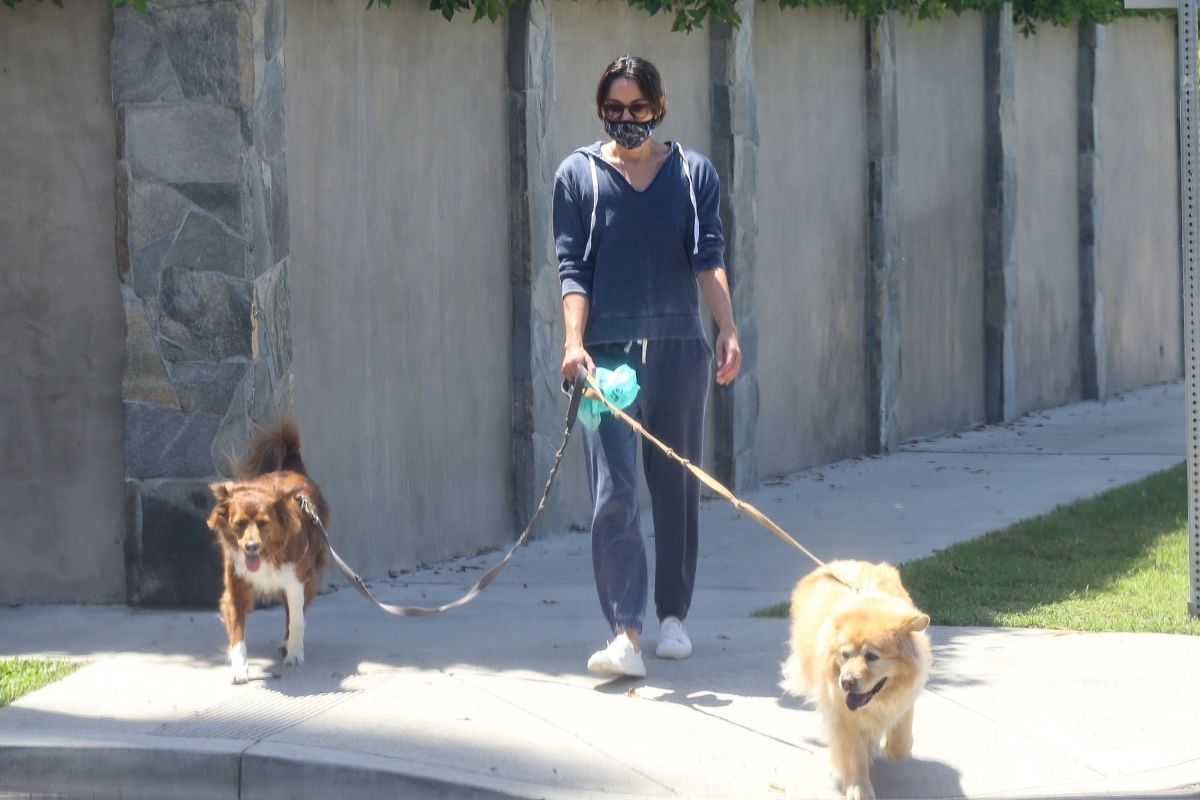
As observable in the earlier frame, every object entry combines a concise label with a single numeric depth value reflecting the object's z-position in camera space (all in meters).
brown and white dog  12.64
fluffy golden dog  9.99
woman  12.98
